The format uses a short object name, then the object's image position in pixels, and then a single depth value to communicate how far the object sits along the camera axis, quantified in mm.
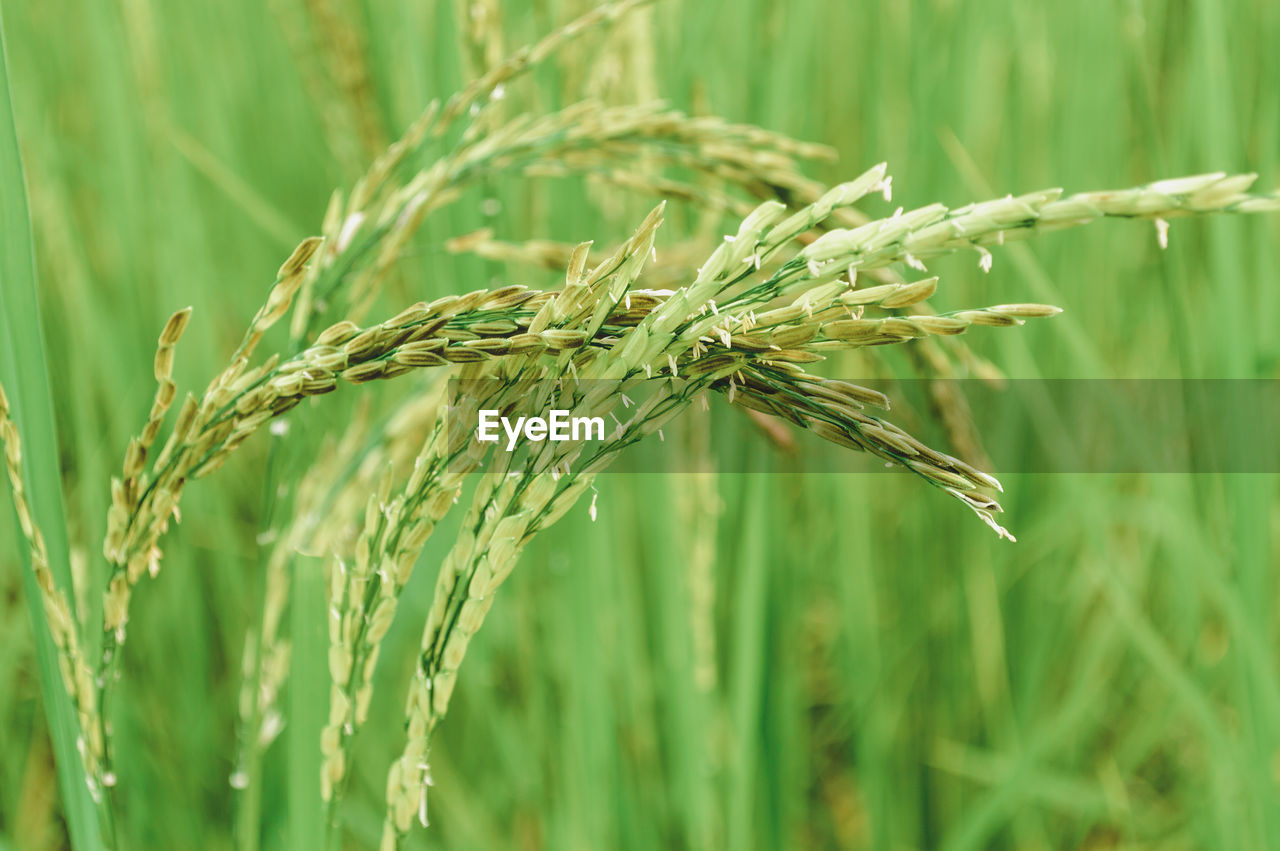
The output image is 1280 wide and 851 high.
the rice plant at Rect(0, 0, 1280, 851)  440
